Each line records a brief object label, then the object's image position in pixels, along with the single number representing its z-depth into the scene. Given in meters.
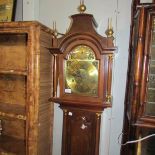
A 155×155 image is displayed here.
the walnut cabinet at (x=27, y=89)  1.58
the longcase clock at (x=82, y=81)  1.62
